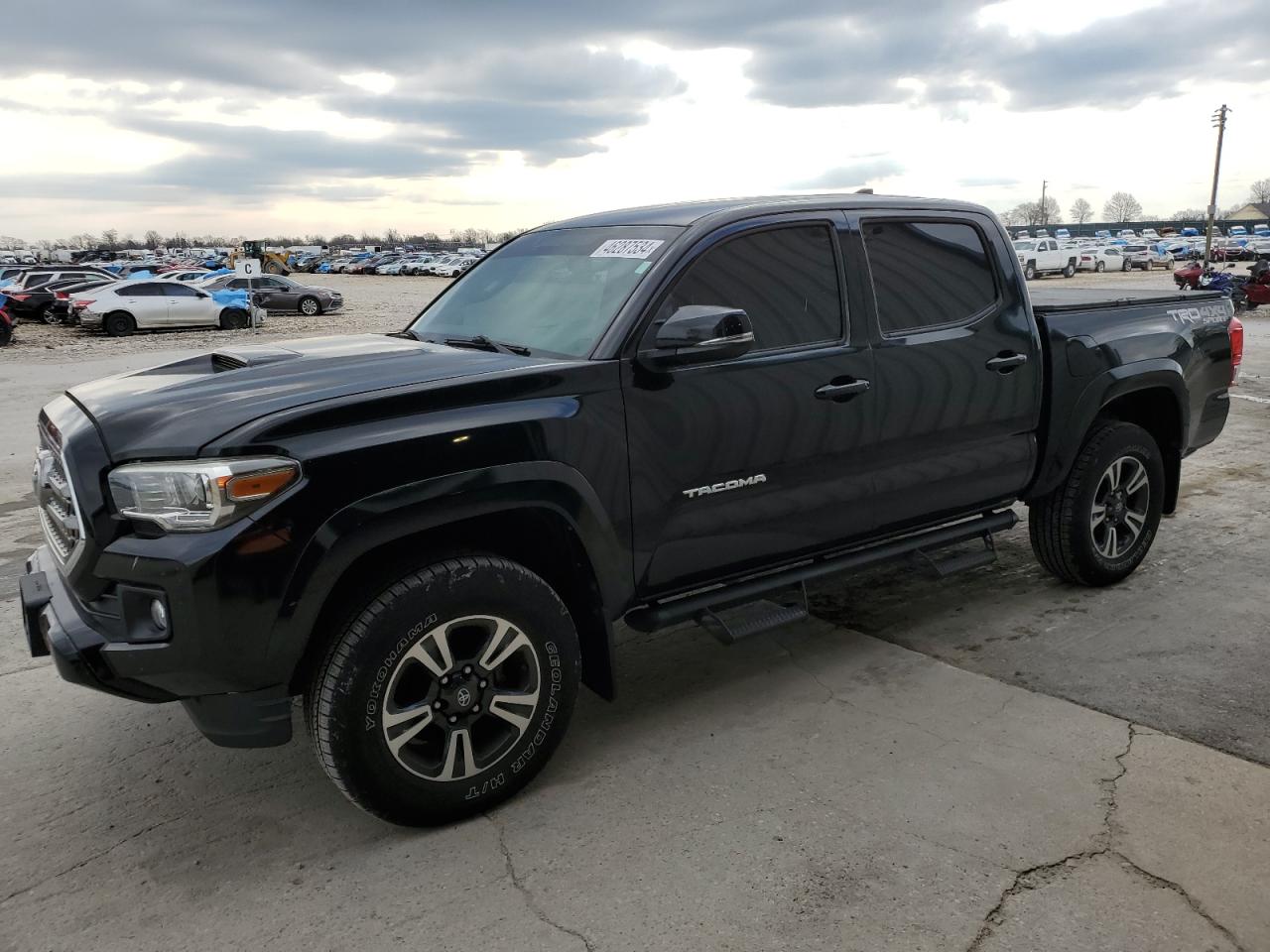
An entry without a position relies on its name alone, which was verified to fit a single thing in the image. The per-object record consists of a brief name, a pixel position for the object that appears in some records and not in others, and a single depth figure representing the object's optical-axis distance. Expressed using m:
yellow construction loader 45.36
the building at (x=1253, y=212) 125.47
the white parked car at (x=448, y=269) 66.19
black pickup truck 2.71
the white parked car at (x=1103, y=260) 46.66
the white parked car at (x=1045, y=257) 42.19
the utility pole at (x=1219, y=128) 50.78
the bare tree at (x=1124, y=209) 171.86
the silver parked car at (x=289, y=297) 30.77
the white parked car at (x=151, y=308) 24.80
